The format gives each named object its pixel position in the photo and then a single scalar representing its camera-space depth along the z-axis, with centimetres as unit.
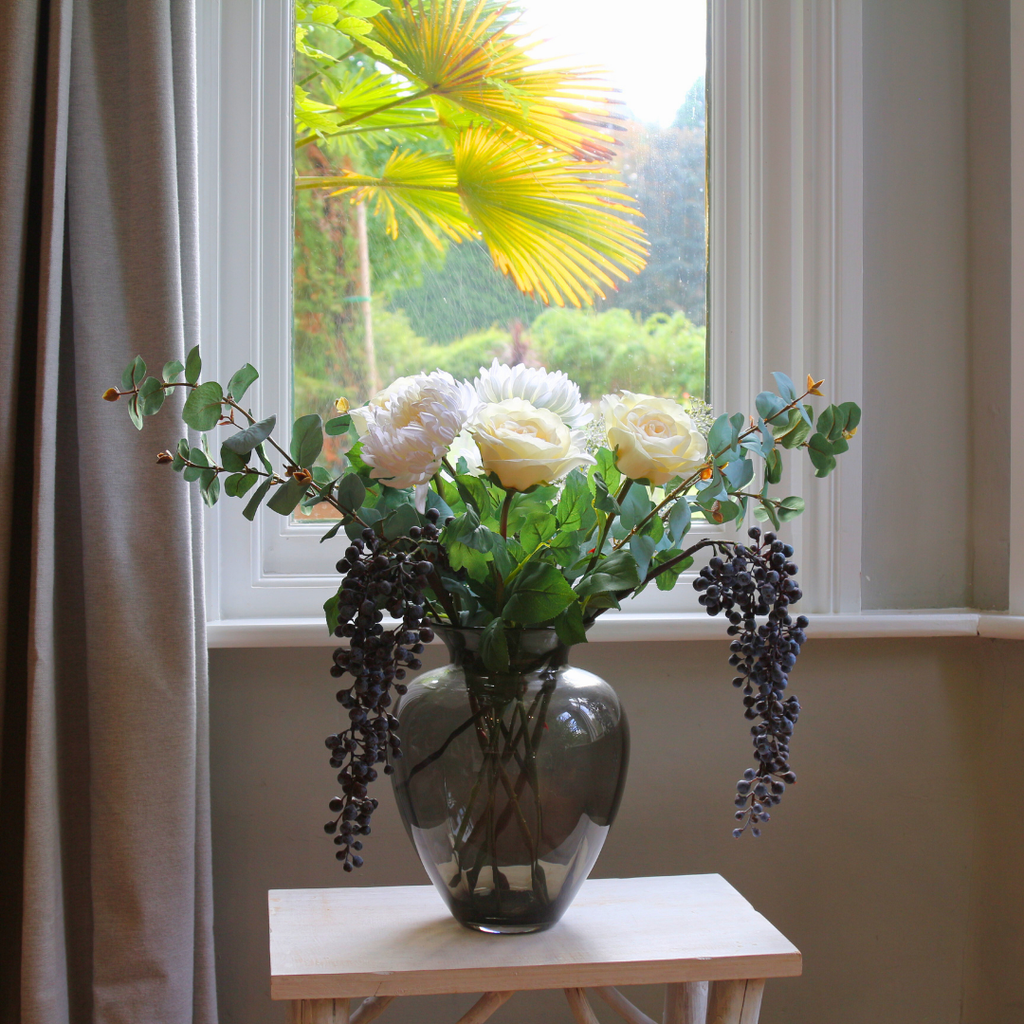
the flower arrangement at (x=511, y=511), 75
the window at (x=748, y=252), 131
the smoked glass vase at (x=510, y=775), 84
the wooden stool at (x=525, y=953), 83
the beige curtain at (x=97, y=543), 104
